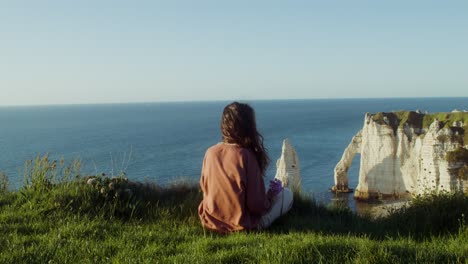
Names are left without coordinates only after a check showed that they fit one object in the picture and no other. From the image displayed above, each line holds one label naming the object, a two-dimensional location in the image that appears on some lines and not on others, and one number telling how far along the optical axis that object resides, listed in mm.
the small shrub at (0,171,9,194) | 7837
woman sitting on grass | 5660
